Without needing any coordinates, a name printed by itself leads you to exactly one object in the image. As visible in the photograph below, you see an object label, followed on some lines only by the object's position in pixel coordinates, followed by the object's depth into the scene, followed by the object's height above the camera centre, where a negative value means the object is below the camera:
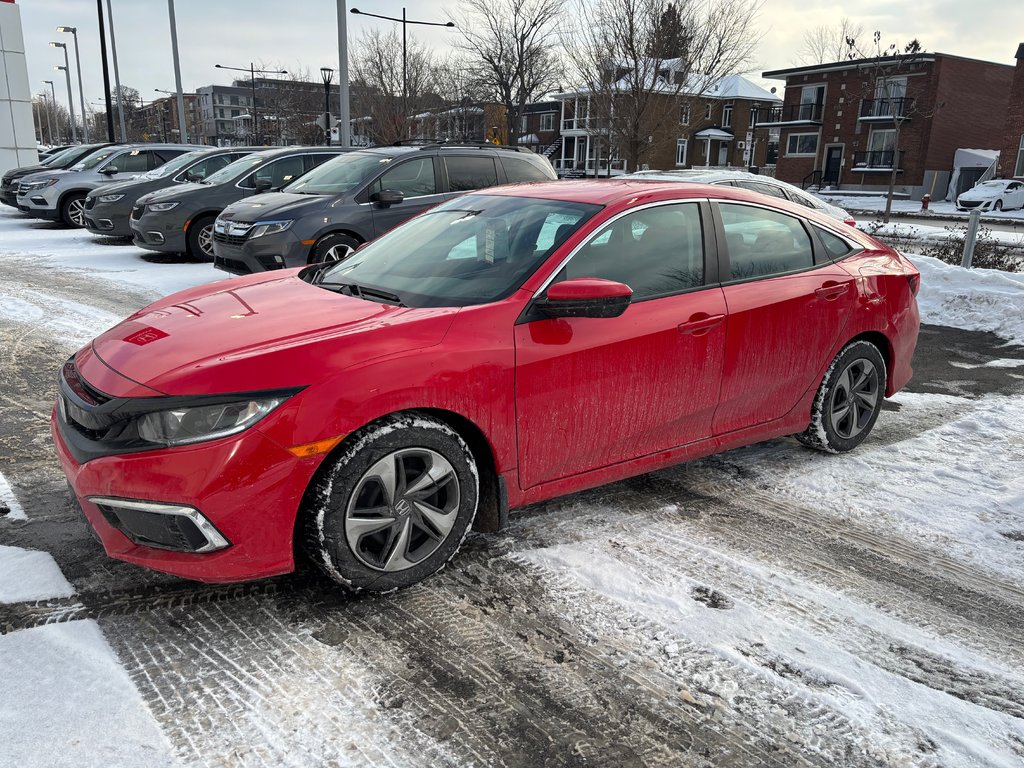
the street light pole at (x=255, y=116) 54.17 +2.72
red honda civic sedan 2.75 -0.85
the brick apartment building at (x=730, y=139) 60.91 +2.11
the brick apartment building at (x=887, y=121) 45.53 +2.94
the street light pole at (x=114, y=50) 32.38 +4.21
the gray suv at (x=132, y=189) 13.41 -0.59
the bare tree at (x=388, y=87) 42.84 +3.96
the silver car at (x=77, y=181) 16.11 -0.58
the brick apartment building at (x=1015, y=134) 37.28 +1.81
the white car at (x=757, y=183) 9.73 -0.19
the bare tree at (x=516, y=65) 38.00 +4.66
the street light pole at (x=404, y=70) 31.76 +4.45
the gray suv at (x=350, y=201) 9.00 -0.49
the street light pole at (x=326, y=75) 31.52 +3.34
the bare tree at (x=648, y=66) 25.23 +3.21
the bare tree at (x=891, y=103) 41.34 +3.90
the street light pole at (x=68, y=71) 50.38 +5.08
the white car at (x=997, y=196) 31.81 -0.93
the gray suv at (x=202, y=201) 11.63 -0.67
